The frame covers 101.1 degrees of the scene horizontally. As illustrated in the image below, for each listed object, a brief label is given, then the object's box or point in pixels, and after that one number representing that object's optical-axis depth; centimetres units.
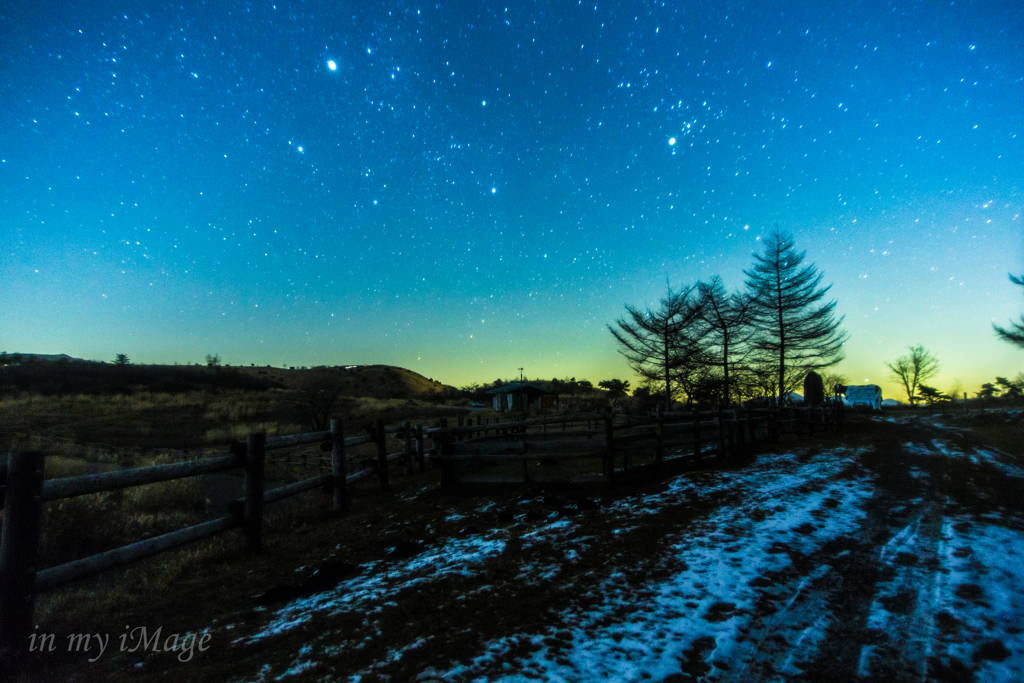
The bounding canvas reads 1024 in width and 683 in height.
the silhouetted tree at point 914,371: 5881
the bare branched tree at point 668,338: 2562
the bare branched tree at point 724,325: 2619
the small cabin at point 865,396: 5044
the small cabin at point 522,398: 5166
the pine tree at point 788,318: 2705
